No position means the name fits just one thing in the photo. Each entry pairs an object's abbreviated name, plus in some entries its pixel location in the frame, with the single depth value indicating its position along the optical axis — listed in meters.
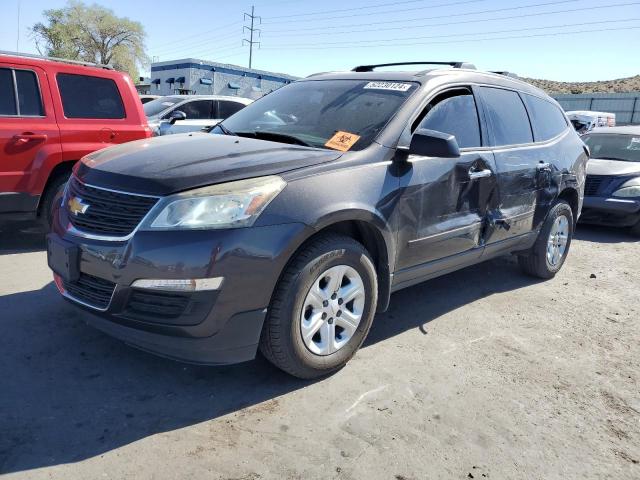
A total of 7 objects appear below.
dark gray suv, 2.67
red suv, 5.25
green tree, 57.19
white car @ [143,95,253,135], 10.55
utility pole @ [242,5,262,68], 68.96
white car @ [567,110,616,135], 23.03
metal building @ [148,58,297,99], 30.78
